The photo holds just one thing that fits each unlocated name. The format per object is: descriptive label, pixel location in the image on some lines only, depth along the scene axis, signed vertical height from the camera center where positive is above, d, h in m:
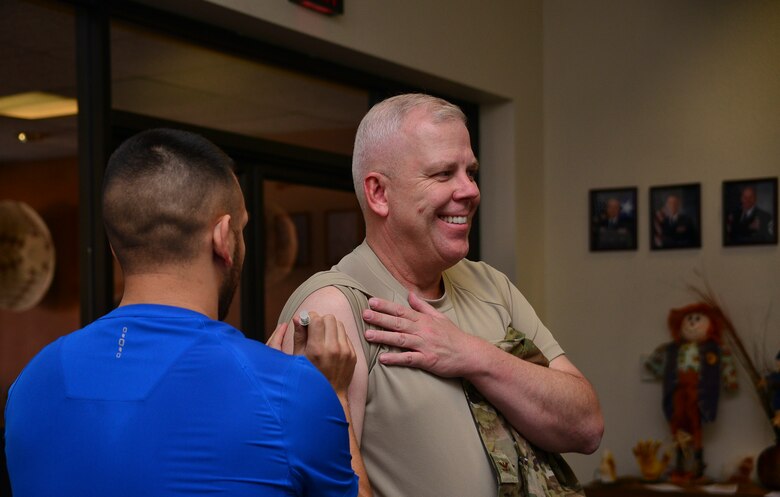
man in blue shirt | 1.07 -0.16
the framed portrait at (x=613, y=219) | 5.05 +0.11
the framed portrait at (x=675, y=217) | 4.89 +0.11
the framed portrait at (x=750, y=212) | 4.68 +0.13
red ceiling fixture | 3.63 +0.89
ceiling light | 2.96 +0.43
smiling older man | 1.47 -0.15
